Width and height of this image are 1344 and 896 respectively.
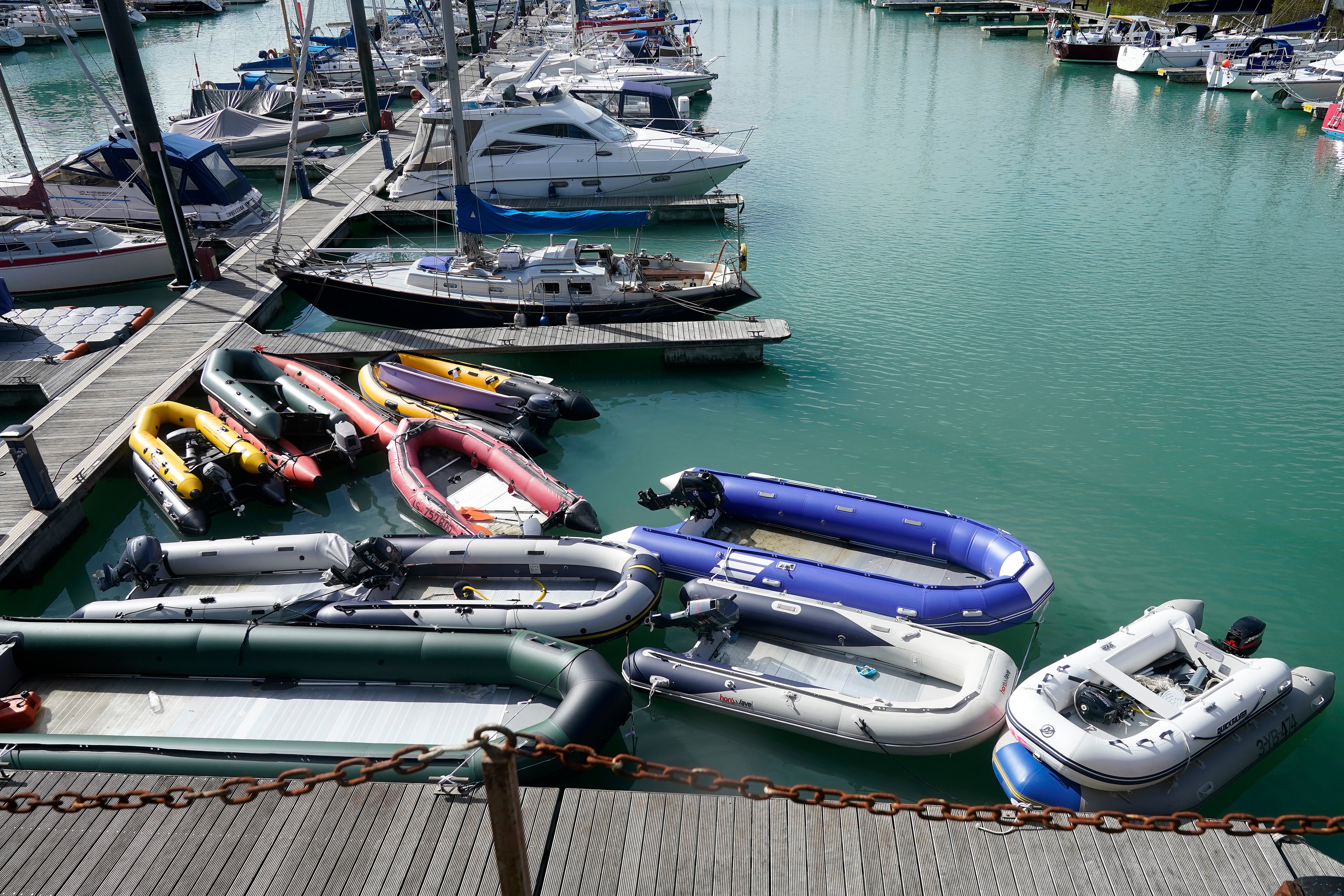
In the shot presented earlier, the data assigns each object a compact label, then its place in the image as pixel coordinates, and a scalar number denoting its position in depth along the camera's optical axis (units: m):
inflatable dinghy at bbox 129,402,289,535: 12.34
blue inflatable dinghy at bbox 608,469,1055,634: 9.65
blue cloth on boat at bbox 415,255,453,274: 17.72
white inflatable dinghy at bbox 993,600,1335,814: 7.52
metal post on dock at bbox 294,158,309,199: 25.78
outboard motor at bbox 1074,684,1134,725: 8.01
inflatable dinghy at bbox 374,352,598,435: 14.23
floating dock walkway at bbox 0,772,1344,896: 5.82
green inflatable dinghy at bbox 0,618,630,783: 8.44
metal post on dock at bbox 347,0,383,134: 30.80
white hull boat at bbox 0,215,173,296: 19.25
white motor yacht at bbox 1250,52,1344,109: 37.25
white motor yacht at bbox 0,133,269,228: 22.69
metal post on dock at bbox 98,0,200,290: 16.34
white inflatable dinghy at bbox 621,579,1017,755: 8.29
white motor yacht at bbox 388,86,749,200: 23.59
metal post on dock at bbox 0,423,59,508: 11.05
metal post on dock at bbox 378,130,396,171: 27.36
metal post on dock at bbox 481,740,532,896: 4.05
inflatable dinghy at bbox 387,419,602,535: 11.84
